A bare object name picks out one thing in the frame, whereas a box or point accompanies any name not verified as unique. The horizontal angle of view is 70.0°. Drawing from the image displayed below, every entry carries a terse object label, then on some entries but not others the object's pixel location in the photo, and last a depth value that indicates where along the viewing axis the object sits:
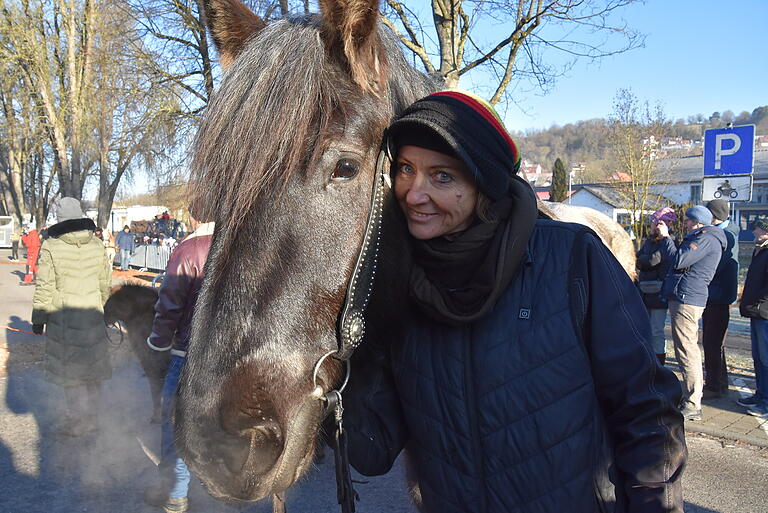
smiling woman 1.37
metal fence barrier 19.09
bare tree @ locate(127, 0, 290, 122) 9.10
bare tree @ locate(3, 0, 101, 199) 16.20
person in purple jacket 3.91
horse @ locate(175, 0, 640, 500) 1.20
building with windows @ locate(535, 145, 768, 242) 40.67
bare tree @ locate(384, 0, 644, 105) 7.33
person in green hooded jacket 5.74
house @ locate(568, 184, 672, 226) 42.91
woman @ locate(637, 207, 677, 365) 7.09
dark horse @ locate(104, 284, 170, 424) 5.30
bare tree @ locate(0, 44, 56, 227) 18.64
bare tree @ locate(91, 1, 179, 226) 10.03
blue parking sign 6.84
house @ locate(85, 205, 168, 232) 45.88
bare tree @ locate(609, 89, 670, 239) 18.30
